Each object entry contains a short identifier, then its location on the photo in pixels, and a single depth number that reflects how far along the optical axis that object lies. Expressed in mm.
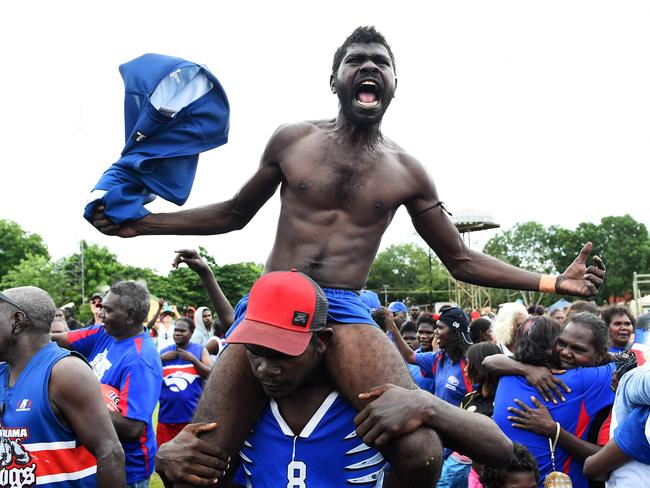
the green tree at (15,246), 66625
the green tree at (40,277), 54406
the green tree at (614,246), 66625
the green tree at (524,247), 80000
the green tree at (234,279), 52562
